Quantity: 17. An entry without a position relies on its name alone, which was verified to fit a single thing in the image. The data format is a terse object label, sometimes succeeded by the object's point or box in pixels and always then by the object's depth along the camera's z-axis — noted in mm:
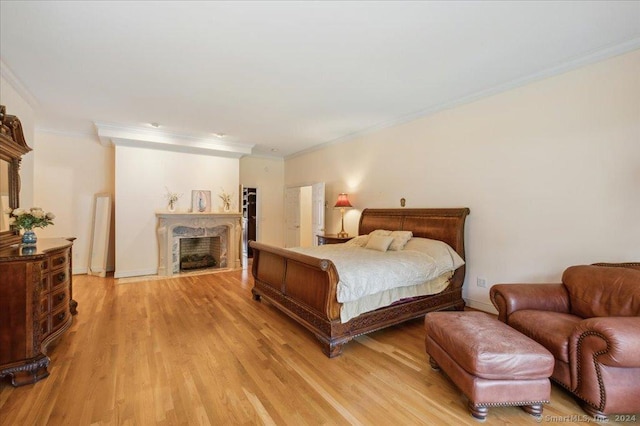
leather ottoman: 1751
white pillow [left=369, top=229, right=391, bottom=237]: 4179
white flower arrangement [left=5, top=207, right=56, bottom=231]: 2672
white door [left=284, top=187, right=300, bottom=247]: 7324
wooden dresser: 2082
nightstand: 5120
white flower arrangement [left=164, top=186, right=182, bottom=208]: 5746
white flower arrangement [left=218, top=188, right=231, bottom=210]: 6328
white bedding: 2631
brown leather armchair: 1692
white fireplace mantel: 5539
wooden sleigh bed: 2576
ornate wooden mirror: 2756
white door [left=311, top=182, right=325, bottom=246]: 6148
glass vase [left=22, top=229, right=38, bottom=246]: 2664
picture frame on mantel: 5992
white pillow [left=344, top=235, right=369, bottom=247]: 4307
